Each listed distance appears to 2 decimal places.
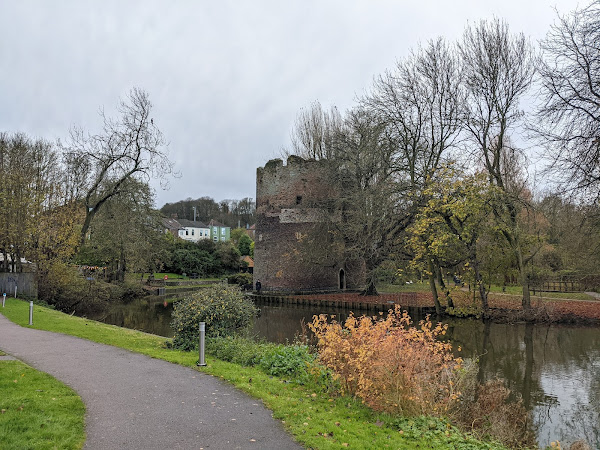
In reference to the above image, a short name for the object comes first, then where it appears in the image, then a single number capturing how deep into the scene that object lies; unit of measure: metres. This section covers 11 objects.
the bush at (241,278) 39.20
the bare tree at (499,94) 18.73
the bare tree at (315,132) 35.78
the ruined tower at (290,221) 31.14
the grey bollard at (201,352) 7.99
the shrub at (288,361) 7.67
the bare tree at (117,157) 22.55
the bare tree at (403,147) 20.80
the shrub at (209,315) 9.84
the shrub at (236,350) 8.55
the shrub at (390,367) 5.83
